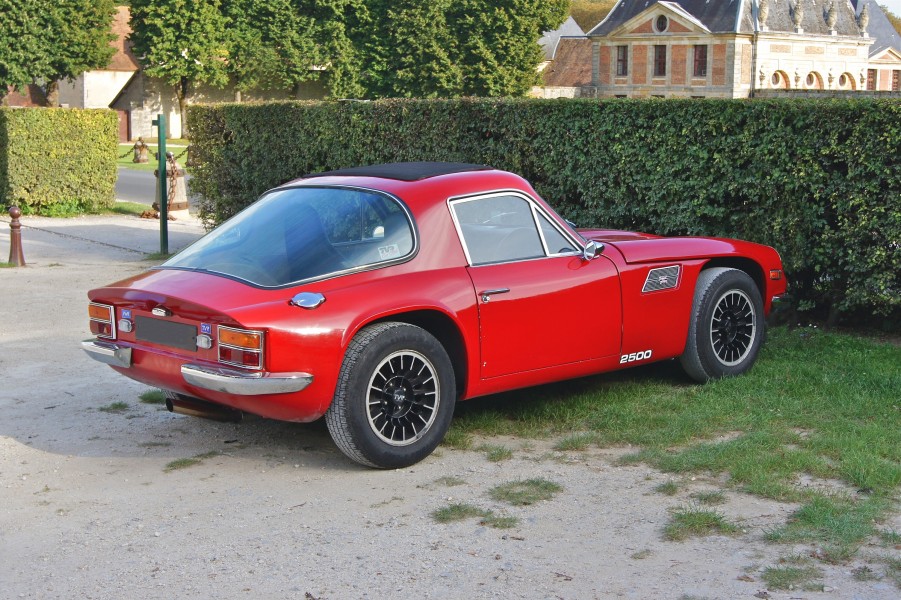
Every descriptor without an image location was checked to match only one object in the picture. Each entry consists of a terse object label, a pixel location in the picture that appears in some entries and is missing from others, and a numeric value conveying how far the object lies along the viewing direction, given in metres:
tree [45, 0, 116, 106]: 63.06
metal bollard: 14.95
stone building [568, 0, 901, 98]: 91.50
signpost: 15.78
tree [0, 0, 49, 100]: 61.88
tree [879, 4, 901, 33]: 127.25
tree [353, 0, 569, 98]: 71.31
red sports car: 5.95
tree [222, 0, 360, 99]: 73.50
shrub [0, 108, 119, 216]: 21.47
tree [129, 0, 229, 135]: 69.50
